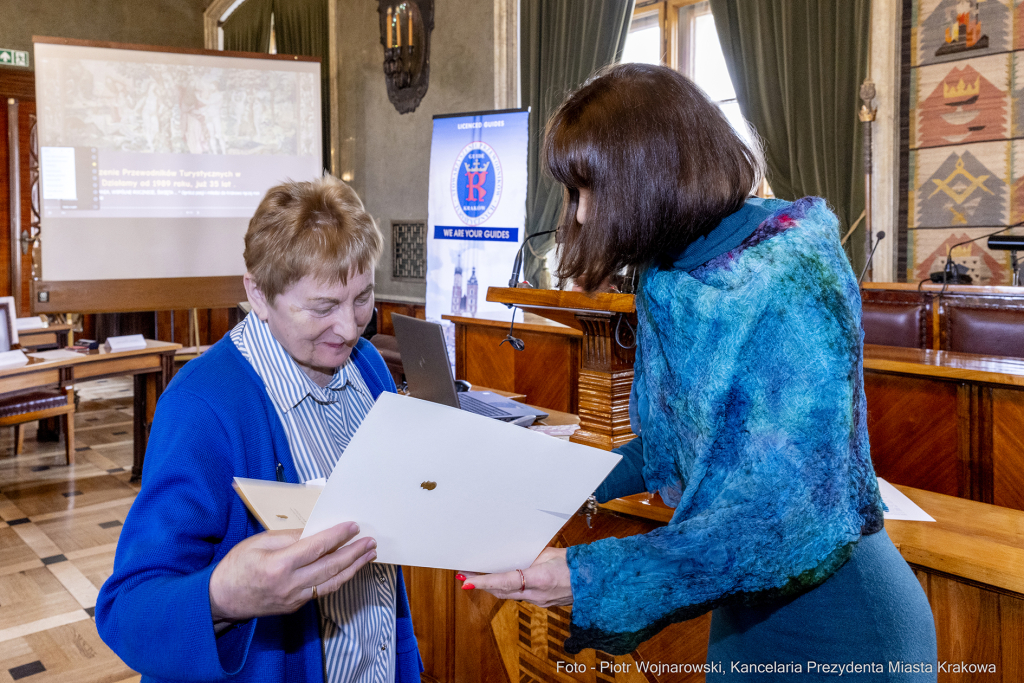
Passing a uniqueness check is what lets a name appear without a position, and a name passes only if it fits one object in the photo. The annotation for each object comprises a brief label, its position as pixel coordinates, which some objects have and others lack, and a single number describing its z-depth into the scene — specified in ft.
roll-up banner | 17.95
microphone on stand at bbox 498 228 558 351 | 6.89
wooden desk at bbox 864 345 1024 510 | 7.77
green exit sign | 28.81
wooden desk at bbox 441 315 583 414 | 13.24
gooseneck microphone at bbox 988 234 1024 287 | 7.39
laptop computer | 6.79
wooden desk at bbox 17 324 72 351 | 18.53
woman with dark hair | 2.74
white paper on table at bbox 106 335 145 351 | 16.14
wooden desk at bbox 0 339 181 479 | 14.43
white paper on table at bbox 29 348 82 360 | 15.30
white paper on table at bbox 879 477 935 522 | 4.61
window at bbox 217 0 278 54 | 31.39
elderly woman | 2.94
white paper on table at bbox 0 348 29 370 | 14.21
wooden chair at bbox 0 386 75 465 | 15.23
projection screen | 19.76
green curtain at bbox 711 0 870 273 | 13.93
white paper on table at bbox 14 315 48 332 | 18.99
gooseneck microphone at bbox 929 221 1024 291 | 12.26
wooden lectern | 6.14
